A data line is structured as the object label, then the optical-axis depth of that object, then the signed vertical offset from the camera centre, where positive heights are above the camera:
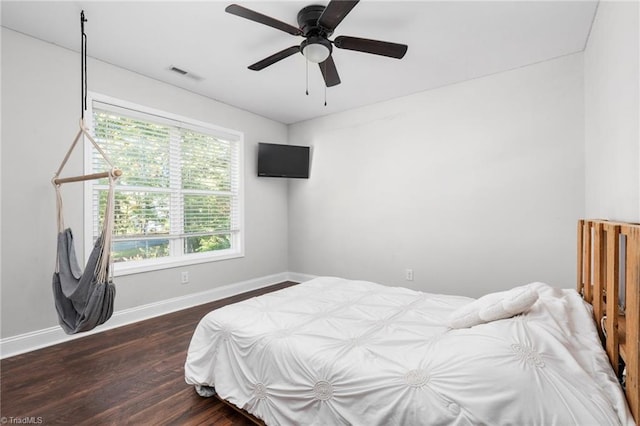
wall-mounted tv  4.34 +0.78
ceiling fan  1.83 +1.22
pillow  1.34 -0.46
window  2.94 +0.27
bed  0.97 -0.65
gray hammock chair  2.04 -0.57
